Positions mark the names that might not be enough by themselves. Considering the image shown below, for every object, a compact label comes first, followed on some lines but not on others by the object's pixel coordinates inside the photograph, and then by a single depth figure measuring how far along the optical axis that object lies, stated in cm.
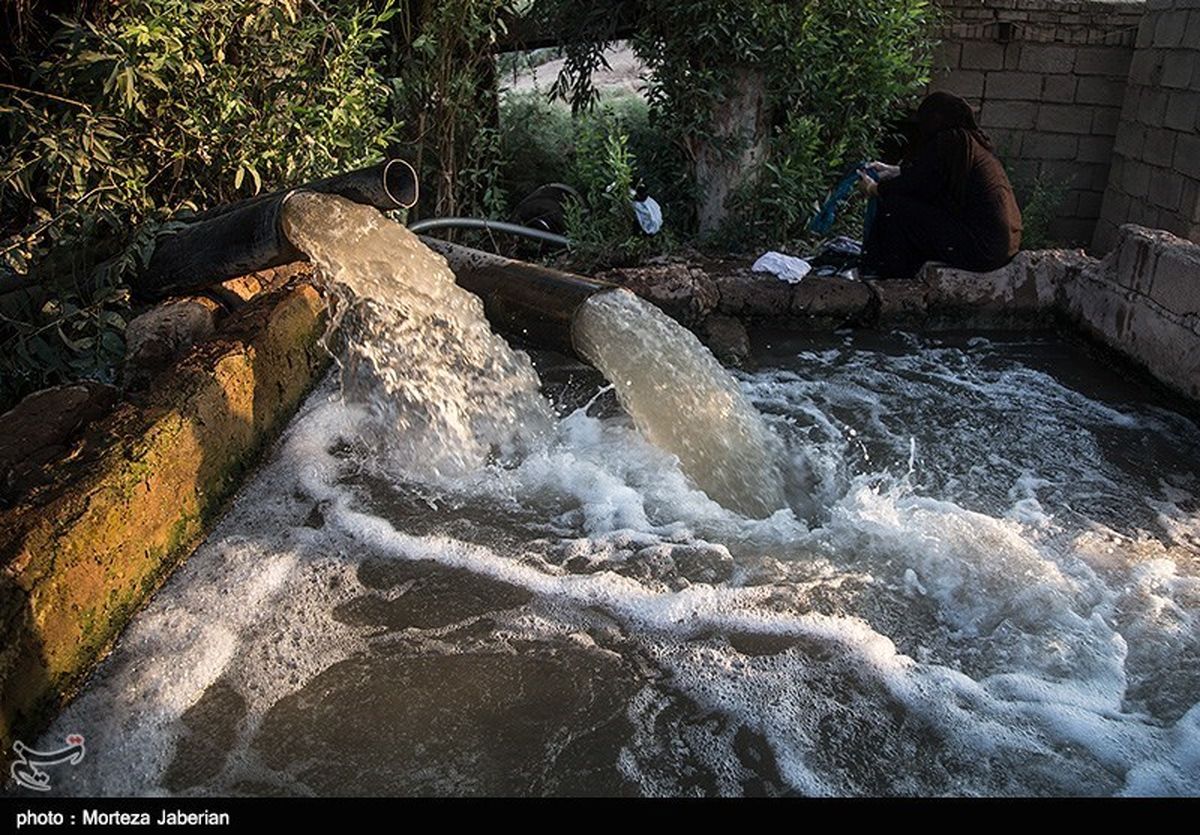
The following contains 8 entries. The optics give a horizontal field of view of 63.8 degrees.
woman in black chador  616
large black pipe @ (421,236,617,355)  429
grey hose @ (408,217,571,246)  627
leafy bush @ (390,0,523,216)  657
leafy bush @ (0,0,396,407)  412
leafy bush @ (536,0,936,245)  668
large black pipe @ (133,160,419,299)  391
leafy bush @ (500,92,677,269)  666
